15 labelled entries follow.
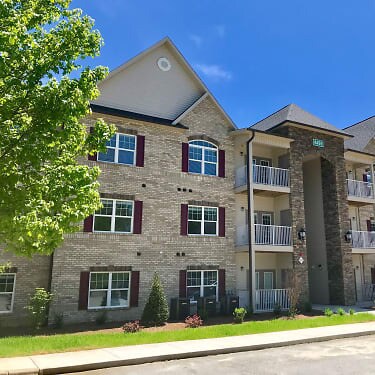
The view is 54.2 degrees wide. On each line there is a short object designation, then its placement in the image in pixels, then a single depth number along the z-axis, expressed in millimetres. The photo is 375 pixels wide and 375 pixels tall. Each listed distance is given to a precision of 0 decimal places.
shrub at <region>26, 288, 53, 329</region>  14242
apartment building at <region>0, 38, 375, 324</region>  16125
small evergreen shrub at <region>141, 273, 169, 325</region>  14945
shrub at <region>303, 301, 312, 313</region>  18781
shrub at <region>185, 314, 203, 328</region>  14539
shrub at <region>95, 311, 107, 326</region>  15312
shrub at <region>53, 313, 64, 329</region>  14375
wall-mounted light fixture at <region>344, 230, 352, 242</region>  21828
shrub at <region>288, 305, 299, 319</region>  16750
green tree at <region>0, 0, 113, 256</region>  8588
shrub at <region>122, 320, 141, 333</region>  13367
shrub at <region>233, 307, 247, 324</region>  15591
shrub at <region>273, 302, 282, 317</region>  17703
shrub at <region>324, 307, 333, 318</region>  17242
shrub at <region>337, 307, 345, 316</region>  17359
